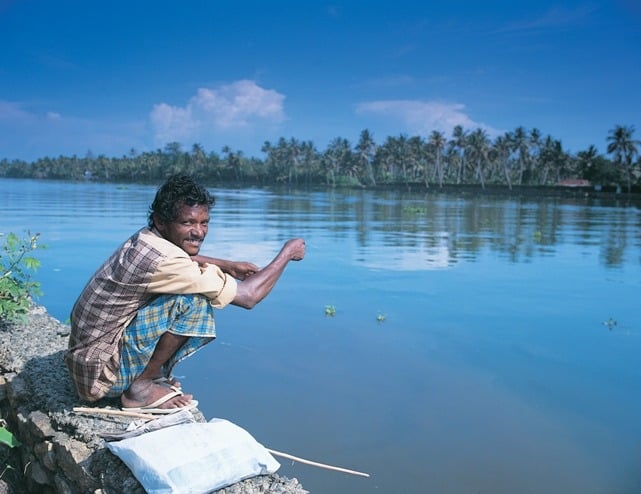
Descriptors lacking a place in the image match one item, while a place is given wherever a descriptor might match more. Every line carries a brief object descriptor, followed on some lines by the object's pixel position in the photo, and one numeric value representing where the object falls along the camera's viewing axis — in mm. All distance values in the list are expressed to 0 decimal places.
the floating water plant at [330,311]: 6441
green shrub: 3930
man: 2418
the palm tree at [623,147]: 55656
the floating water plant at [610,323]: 6102
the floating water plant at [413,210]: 26319
